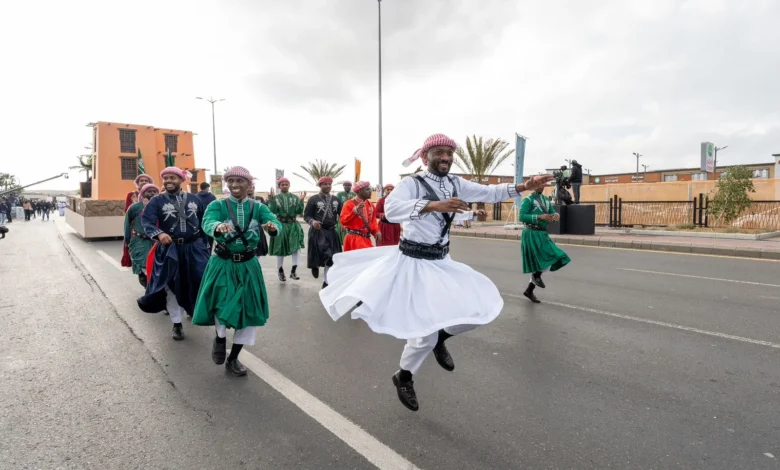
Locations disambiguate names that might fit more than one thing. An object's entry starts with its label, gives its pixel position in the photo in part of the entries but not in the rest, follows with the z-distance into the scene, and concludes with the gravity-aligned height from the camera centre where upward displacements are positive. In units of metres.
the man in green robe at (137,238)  7.53 -0.44
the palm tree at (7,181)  86.57 +5.52
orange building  22.30 +2.71
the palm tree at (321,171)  46.41 +3.80
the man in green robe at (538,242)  7.11 -0.47
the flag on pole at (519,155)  19.23 +2.19
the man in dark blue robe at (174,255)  5.43 -0.50
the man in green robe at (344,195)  9.16 +0.29
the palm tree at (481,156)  28.75 +3.25
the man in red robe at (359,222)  7.56 -0.18
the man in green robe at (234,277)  4.23 -0.58
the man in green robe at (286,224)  9.38 -0.26
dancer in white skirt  3.30 -0.50
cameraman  15.71 +1.17
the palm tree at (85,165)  41.19 +4.12
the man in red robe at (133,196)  8.45 +0.28
